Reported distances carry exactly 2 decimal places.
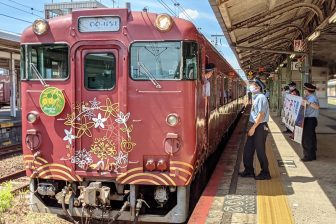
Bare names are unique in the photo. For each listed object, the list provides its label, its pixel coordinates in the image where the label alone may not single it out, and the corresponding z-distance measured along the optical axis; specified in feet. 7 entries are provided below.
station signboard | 43.49
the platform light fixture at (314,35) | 35.12
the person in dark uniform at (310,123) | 27.63
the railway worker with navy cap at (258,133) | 22.35
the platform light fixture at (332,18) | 29.05
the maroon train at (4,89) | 108.27
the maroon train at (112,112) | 17.24
